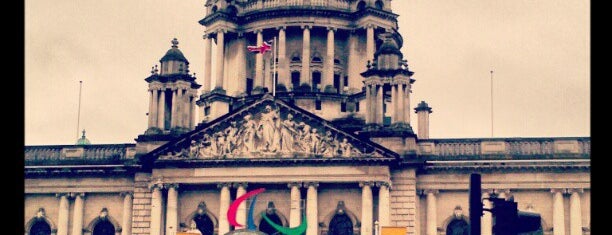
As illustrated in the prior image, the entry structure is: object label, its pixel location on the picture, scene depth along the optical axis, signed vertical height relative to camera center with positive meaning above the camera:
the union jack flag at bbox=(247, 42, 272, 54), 67.12 +12.89
